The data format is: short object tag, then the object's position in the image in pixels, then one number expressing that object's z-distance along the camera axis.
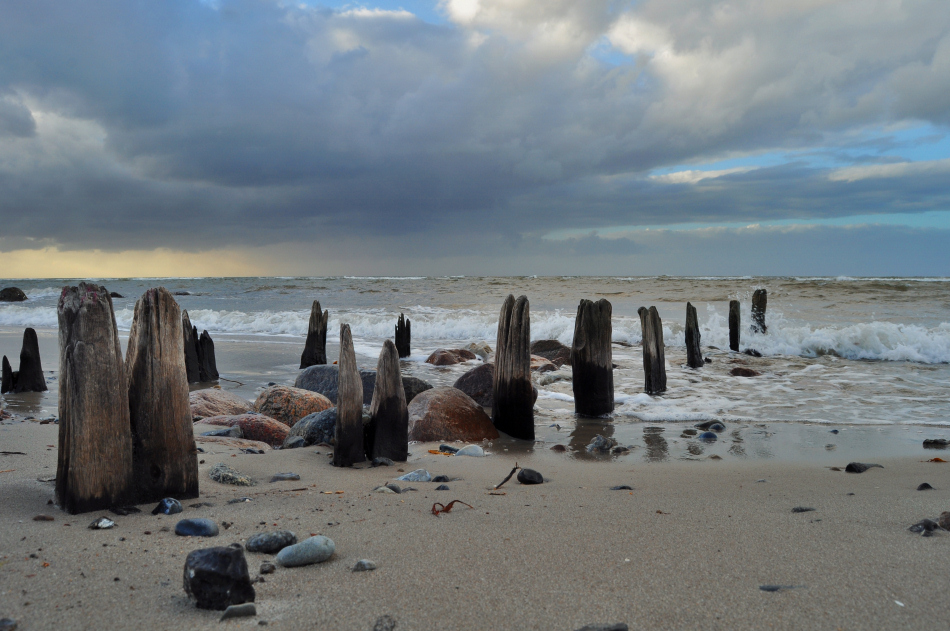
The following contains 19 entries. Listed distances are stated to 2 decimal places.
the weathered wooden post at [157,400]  3.15
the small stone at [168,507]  3.04
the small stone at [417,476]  4.43
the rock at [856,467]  4.88
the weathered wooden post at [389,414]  4.92
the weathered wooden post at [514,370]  6.40
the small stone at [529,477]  4.39
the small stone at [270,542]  2.60
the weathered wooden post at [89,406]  2.90
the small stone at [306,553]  2.44
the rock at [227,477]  3.96
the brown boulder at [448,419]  6.40
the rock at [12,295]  43.66
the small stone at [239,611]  1.95
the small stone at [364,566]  2.42
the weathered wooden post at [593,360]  7.67
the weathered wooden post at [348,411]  4.58
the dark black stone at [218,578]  2.00
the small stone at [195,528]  2.74
